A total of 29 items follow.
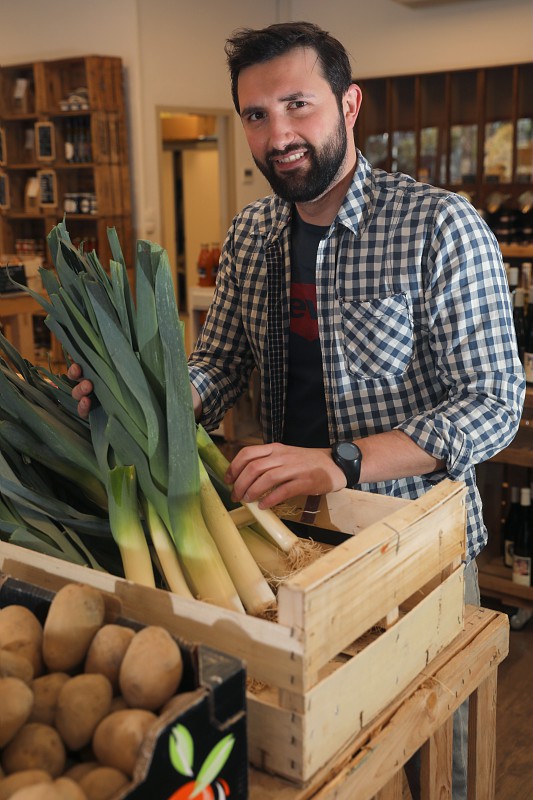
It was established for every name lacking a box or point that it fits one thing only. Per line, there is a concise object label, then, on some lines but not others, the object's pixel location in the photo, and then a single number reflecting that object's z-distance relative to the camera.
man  1.50
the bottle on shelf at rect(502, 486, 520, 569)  3.42
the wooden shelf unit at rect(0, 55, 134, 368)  7.18
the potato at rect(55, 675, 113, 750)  0.83
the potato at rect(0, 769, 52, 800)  0.74
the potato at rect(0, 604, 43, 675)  0.93
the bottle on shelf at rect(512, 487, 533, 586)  3.26
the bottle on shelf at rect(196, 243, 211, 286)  5.50
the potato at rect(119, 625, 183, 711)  0.84
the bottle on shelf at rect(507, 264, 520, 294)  3.38
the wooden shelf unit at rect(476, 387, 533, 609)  3.30
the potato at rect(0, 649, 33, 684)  0.88
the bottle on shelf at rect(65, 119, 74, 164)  7.52
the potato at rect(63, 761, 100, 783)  0.80
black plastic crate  0.76
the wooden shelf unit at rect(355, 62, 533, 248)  6.46
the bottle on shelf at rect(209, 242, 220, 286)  5.46
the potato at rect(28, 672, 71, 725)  0.86
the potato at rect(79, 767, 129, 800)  0.76
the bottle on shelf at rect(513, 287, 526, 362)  3.36
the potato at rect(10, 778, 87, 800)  0.70
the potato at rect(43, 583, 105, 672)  0.92
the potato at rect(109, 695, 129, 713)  0.87
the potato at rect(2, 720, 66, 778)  0.80
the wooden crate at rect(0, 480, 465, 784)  0.91
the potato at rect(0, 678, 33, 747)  0.80
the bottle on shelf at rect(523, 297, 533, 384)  3.33
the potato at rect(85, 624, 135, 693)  0.90
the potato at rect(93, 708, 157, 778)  0.79
